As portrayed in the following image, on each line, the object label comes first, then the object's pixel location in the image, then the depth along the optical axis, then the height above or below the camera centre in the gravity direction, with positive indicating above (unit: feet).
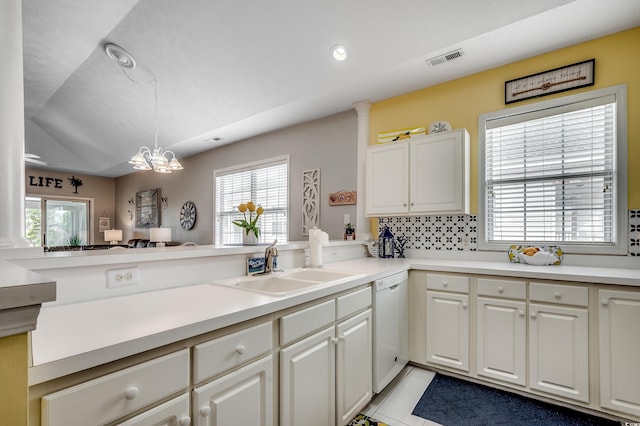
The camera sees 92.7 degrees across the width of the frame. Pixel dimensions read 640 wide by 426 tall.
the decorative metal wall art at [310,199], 13.12 +0.57
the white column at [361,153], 11.43 +2.25
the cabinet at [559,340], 6.40 -2.78
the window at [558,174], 7.68 +1.06
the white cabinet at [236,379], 3.39 -2.02
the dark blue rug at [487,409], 6.35 -4.37
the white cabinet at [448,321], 7.77 -2.85
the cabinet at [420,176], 8.80 +1.12
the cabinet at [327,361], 4.54 -2.56
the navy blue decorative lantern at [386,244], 10.30 -1.08
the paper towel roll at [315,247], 7.84 -0.91
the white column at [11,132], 4.02 +1.09
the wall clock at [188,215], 19.57 -0.18
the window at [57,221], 23.81 -0.71
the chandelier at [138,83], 11.62 +5.29
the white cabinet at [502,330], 7.04 -2.81
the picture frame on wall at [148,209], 22.57 +0.27
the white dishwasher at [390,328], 6.84 -2.84
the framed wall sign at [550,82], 7.95 +3.59
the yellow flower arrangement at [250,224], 7.43 -0.28
